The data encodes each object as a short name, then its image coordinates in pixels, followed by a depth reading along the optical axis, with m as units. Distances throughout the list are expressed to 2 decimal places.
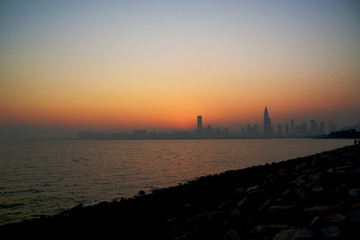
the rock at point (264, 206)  5.57
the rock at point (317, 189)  5.88
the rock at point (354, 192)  4.95
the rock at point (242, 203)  6.31
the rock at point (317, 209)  4.60
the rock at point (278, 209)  4.93
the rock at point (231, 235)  4.56
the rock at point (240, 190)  9.31
